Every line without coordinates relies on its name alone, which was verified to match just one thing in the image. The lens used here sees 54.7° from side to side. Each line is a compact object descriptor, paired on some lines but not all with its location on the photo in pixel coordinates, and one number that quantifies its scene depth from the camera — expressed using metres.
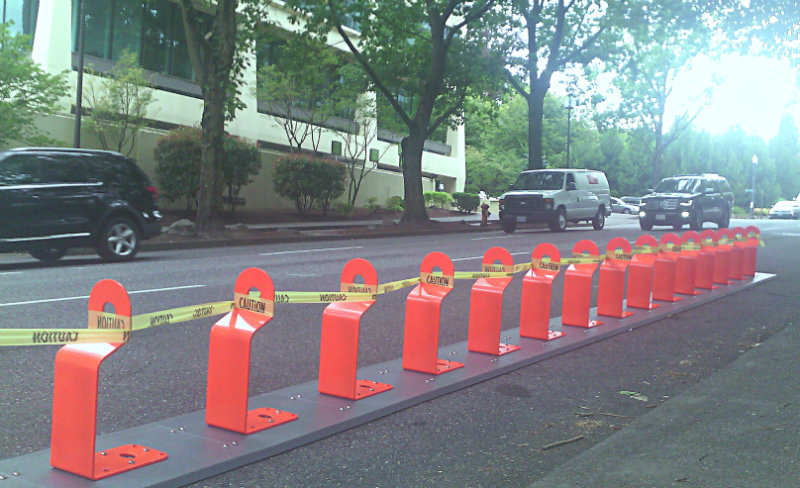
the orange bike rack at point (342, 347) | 5.51
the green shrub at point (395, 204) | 40.12
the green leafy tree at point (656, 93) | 55.70
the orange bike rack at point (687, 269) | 11.00
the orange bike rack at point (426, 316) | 6.23
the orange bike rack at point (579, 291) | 8.24
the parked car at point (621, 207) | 57.81
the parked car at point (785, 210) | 54.69
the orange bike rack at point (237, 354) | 4.68
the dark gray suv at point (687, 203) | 27.86
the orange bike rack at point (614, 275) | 8.93
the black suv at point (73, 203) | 13.80
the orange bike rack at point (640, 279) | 9.52
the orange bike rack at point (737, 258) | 13.07
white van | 26.61
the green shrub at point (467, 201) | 45.53
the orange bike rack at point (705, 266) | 11.63
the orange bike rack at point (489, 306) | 6.85
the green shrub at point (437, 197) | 45.47
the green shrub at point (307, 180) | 31.25
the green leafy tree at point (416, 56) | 25.66
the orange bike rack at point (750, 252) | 13.70
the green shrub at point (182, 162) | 26.45
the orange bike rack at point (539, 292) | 7.61
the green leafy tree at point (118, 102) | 25.55
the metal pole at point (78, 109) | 20.59
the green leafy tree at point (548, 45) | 32.56
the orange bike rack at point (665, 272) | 10.25
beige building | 26.53
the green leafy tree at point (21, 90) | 20.59
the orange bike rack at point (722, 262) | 12.37
